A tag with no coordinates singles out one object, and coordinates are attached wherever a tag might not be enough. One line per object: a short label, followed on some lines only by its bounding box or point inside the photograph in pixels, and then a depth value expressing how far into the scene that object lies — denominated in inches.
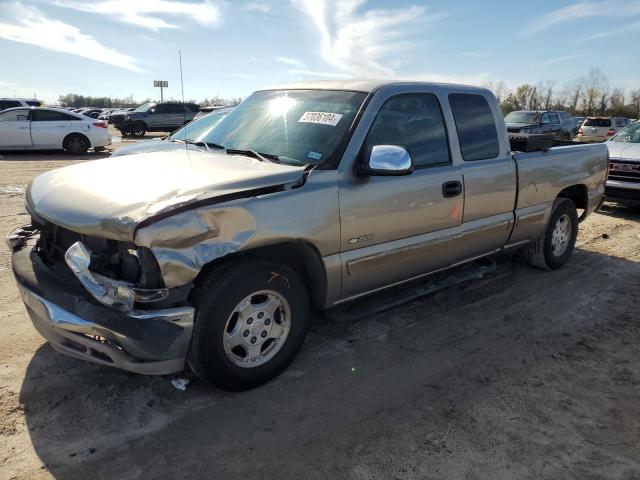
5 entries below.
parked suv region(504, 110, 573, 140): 725.3
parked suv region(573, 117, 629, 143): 930.1
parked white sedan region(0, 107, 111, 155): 596.4
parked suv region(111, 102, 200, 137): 1019.3
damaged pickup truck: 102.1
